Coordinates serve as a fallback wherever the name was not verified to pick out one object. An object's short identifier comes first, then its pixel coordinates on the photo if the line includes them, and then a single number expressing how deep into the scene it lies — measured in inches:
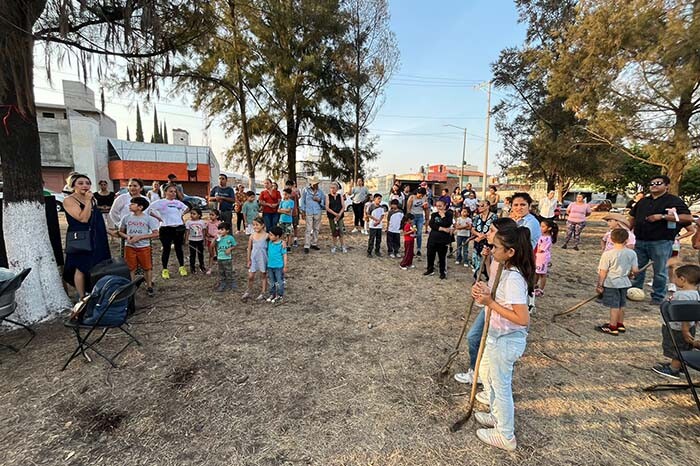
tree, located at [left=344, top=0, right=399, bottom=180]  537.6
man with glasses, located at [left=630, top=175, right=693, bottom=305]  178.4
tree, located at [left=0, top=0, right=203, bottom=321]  125.0
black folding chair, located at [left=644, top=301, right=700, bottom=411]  97.3
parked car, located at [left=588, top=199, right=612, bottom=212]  978.0
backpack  120.0
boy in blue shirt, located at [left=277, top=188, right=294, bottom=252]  282.2
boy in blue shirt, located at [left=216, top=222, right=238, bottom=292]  200.1
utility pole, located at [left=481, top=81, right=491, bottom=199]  711.7
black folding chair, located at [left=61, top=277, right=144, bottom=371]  115.0
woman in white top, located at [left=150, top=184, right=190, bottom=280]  216.1
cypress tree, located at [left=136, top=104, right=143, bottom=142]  1775.3
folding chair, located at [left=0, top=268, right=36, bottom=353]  120.5
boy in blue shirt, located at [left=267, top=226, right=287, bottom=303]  186.9
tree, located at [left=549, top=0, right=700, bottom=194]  331.3
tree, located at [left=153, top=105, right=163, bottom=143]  1868.8
